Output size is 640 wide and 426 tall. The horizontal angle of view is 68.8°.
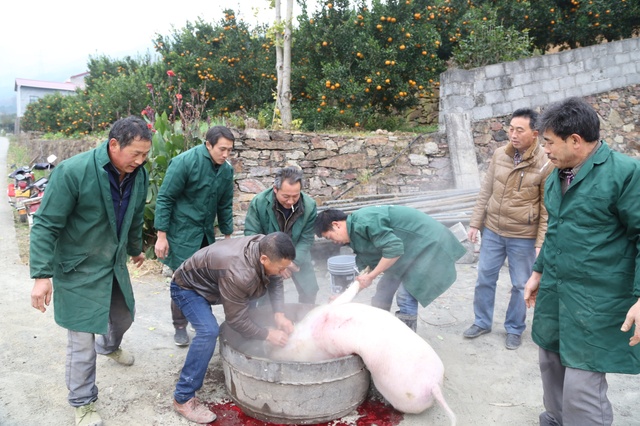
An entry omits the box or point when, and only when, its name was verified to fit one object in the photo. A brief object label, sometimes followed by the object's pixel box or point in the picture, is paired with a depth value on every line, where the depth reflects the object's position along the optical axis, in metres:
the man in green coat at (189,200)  3.68
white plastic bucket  4.91
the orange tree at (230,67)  10.10
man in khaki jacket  3.55
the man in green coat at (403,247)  3.29
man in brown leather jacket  2.59
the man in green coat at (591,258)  2.08
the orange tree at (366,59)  8.30
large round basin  2.70
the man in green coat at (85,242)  2.53
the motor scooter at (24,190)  8.48
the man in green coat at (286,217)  3.64
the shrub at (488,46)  8.42
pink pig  2.76
